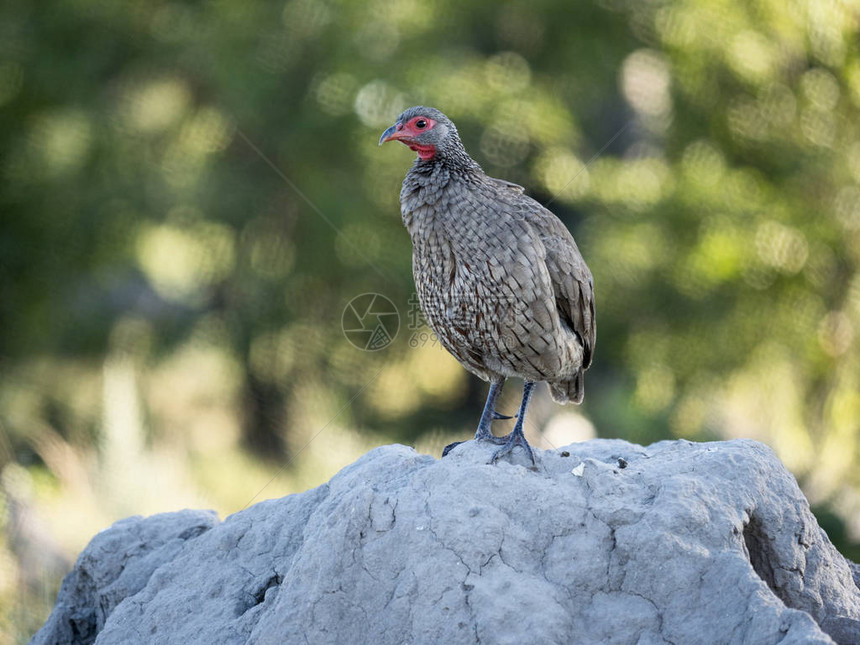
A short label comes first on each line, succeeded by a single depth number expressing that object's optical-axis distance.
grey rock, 5.49
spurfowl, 6.92
